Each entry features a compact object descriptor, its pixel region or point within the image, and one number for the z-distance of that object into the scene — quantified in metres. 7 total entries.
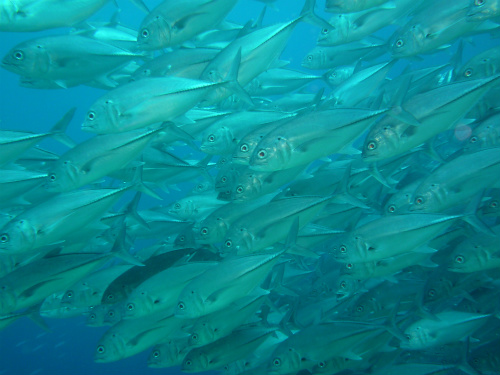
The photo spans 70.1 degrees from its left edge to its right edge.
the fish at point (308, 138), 2.72
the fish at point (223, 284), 2.91
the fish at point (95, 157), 2.97
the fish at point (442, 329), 3.49
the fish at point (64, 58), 3.26
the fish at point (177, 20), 3.20
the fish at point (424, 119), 2.66
